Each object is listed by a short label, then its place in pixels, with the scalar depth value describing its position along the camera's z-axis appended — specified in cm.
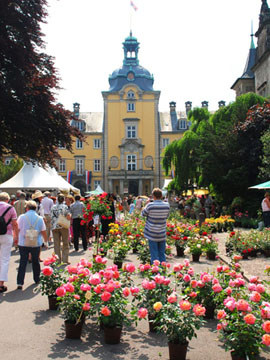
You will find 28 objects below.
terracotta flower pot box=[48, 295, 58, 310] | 634
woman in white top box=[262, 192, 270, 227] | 1538
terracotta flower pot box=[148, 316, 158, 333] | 534
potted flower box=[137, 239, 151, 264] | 994
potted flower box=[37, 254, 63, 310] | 627
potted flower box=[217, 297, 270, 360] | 395
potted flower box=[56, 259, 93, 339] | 507
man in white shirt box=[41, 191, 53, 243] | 1423
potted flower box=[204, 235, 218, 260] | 1097
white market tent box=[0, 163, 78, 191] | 1894
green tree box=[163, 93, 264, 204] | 2289
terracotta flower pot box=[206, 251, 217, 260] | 1106
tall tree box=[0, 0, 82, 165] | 1455
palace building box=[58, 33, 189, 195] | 5859
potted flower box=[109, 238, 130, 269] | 1008
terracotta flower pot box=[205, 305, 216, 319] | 585
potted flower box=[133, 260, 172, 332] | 507
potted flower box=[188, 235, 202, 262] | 1077
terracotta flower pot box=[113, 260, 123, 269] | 1009
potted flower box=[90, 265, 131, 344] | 489
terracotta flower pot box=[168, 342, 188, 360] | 432
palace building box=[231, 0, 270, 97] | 3058
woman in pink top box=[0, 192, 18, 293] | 754
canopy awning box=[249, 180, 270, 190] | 1705
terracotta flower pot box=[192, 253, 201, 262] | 1085
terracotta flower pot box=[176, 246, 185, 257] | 1191
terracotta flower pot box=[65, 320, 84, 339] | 509
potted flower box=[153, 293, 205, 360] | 432
